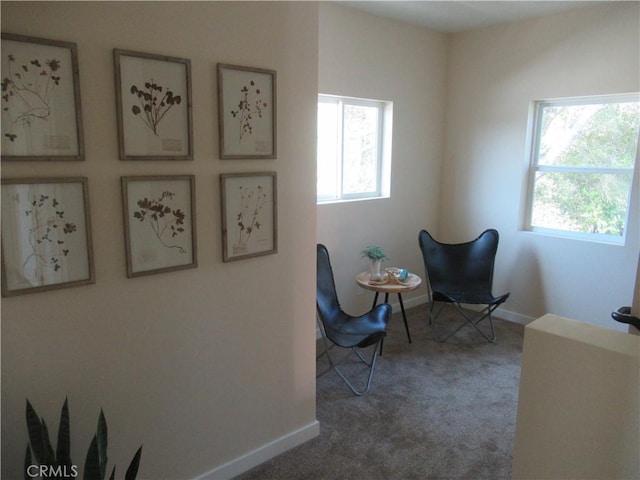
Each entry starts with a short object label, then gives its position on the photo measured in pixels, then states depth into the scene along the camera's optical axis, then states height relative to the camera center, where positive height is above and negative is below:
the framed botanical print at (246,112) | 2.03 +0.24
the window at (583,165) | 3.76 +0.04
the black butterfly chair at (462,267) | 4.32 -0.95
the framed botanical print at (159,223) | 1.84 -0.24
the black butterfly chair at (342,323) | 3.14 -1.14
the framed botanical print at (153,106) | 1.76 +0.23
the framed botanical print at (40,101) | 1.52 +0.21
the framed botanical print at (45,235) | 1.57 -0.26
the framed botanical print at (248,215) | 2.12 -0.23
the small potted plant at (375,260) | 3.87 -0.78
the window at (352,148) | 3.97 +0.17
